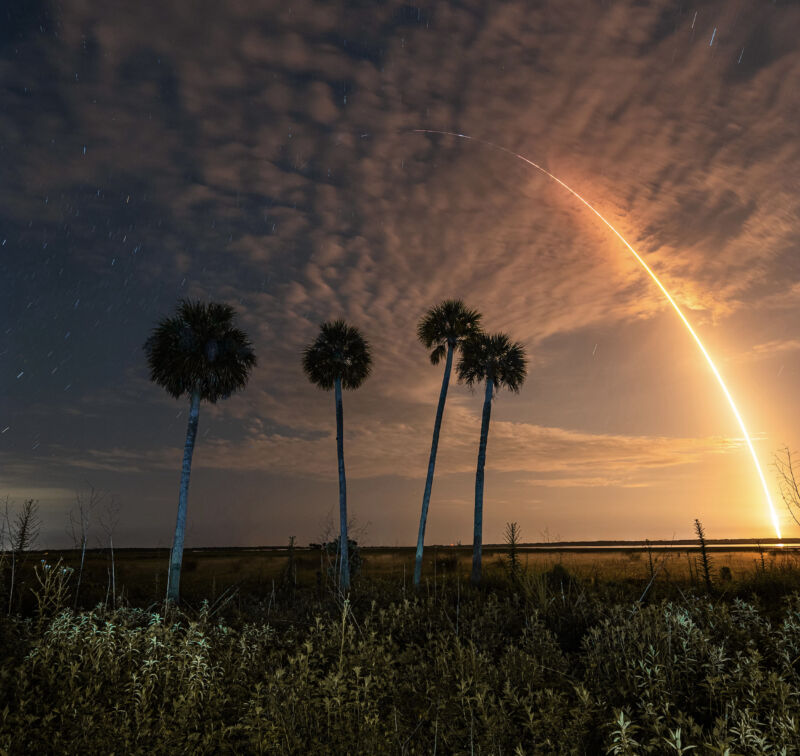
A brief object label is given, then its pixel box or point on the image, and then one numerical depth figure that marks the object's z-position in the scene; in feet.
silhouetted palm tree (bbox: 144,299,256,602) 97.45
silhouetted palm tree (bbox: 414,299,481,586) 111.55
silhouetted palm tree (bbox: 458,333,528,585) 111.96
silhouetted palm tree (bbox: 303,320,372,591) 114.42
